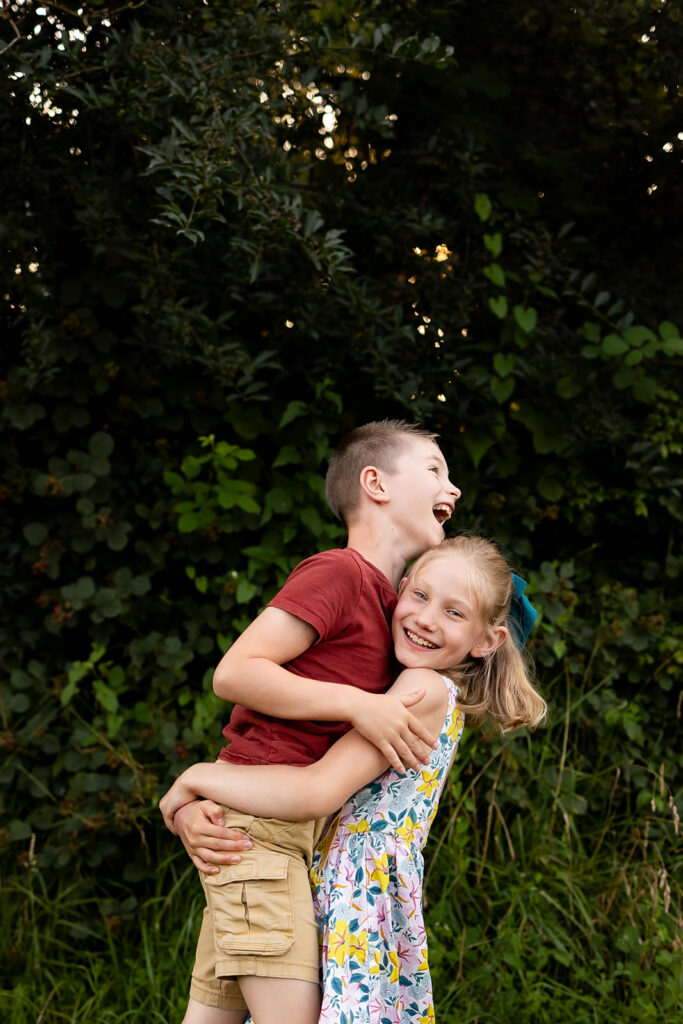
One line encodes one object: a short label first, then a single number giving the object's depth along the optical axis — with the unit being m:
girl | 1.55
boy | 1.54
